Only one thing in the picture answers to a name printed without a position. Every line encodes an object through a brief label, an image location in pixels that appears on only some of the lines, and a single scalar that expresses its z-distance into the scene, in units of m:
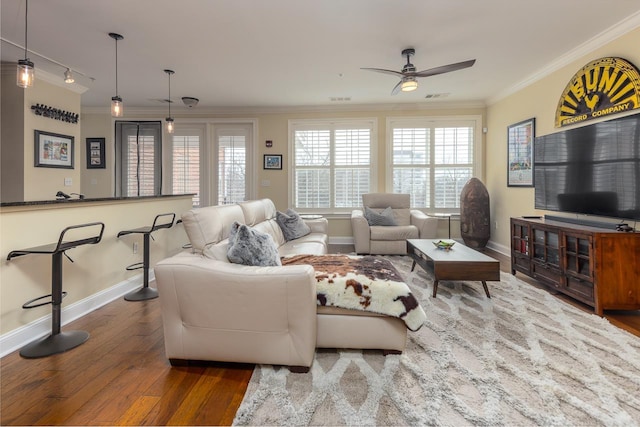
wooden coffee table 2.69
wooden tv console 2.46
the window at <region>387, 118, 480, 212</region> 5.56
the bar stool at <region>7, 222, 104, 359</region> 1.94
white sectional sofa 1.63
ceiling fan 3.08
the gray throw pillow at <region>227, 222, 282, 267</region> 1.85
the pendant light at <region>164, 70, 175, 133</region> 3.99
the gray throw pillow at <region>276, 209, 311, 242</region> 3.94
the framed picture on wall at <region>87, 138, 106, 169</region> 5.76
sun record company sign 2.76
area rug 1.38
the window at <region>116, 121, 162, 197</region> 5.82
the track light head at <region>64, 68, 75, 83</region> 2.76
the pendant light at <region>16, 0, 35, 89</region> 2.01
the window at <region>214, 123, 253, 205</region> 5.88
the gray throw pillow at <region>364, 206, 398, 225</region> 4.88
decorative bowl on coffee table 3.22
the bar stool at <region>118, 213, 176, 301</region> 2.91
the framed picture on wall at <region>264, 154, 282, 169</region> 5.79
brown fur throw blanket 1.77
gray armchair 4.57
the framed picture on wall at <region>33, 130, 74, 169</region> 3.85
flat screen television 2.52
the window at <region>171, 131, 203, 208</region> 5.88
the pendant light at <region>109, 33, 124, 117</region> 2.96
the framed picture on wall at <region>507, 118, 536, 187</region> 4.22
